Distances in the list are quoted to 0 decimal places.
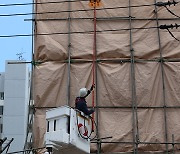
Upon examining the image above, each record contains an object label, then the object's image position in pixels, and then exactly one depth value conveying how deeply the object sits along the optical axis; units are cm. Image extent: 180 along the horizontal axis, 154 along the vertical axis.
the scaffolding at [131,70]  1653
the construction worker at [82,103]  1325
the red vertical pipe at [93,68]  1710
